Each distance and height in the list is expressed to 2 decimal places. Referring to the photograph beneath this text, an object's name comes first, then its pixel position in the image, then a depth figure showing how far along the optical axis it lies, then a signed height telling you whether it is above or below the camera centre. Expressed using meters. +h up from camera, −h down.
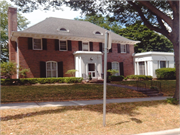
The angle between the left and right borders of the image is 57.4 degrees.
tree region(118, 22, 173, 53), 37.06 +7.01
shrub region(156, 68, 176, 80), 22.30 -0.37
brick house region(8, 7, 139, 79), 18.83 +2.85
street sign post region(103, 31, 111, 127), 5.08 +0.81
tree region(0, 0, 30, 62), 31.22 +7.84
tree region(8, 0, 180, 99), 8.96 +4.34
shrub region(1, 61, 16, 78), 16.48 +0.35
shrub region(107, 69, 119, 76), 21.77 -0.02
